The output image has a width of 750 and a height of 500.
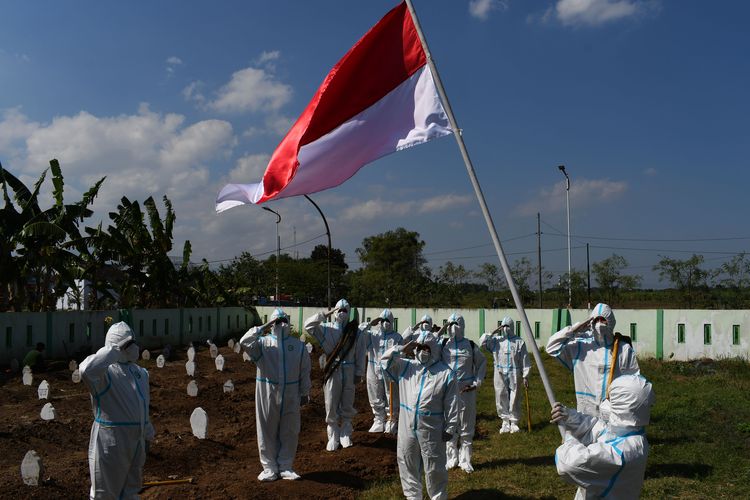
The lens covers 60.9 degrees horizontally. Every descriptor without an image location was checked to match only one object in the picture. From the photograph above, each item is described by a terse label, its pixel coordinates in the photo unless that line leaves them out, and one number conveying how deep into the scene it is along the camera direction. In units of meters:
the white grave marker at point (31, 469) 7.69
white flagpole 4.10
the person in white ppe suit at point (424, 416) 6.98
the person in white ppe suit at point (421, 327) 9.65
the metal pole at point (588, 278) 30.97
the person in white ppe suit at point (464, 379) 9.27
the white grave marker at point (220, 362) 18.70
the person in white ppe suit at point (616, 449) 3.87
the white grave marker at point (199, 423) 10.30
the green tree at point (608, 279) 34.34
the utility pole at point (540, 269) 28.06
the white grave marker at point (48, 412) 11.30
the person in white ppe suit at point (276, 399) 8.49
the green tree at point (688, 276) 30.44
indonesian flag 6.35
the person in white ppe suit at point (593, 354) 7.68
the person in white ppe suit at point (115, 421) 6.16
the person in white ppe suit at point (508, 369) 11.76
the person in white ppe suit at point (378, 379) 11.76
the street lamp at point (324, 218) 18.64
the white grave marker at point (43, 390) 13.23
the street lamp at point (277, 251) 28.81
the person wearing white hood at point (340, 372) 10.46
